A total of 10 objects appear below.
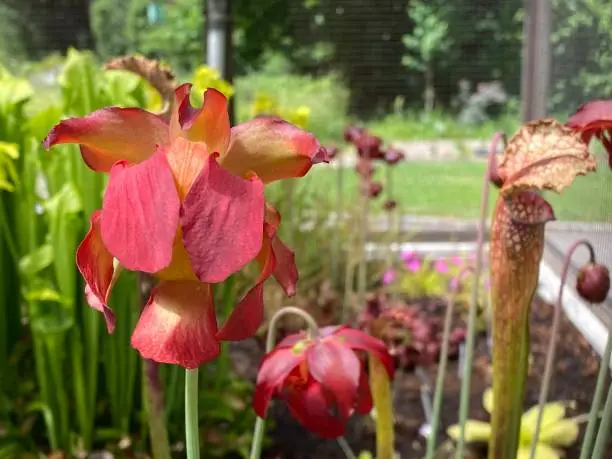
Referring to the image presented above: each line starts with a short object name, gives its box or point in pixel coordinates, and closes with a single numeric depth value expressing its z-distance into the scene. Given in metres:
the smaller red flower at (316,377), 0.44
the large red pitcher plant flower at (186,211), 0.26
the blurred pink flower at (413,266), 1.78
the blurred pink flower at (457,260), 1.82
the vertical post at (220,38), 1.41
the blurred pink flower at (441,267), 1.79
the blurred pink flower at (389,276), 1.60
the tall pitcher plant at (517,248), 0.37
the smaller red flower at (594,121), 0.39
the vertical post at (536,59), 1.36
